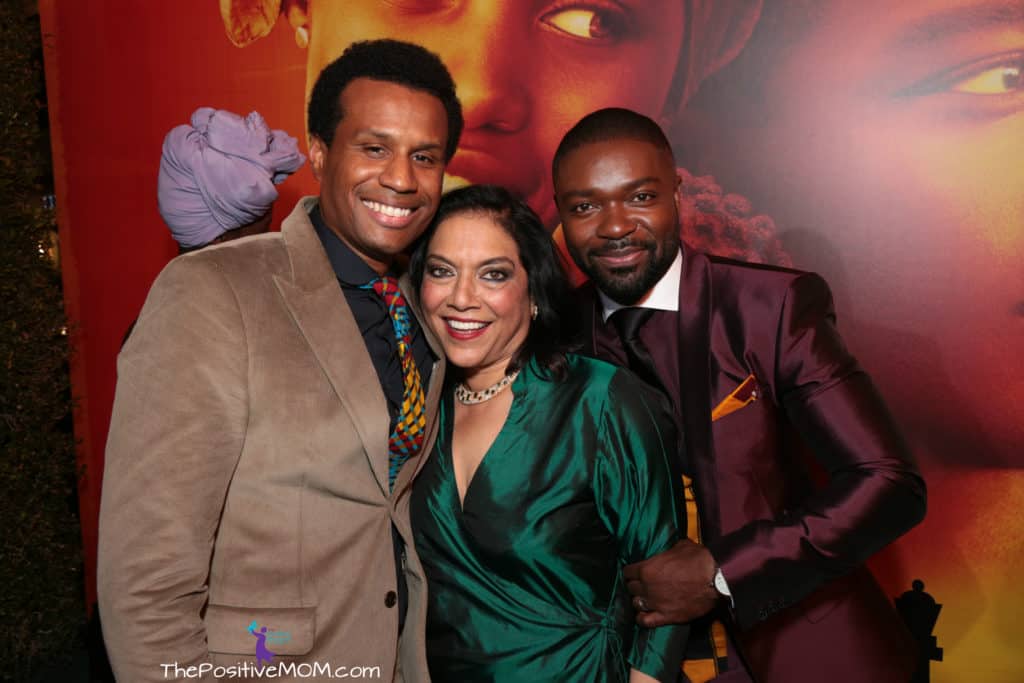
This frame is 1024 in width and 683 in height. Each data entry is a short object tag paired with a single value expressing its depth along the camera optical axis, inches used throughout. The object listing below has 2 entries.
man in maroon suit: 72.4
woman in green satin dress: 72.2
